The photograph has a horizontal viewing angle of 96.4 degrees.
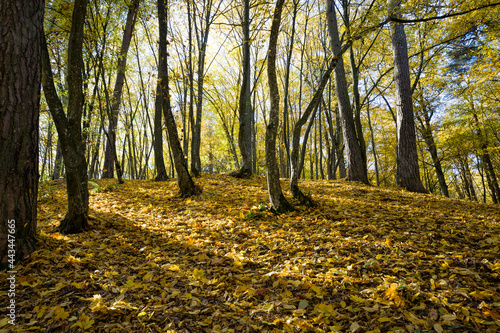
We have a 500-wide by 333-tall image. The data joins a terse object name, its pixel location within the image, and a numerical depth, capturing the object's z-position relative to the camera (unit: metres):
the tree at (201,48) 7.78
